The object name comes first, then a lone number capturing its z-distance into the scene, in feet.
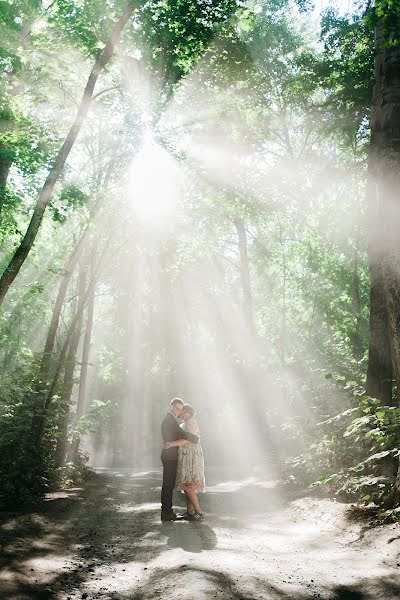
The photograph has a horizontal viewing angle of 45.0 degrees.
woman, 29.68
